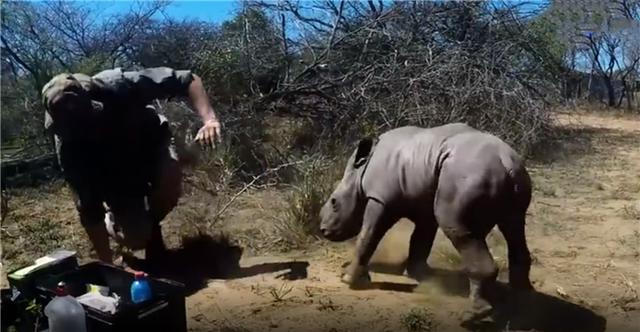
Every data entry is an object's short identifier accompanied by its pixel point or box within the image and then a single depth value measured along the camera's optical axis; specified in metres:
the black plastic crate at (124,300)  3.37
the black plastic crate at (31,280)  3.66
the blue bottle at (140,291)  3.51
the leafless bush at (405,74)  8.50
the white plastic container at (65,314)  3.34
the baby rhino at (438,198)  3.97
